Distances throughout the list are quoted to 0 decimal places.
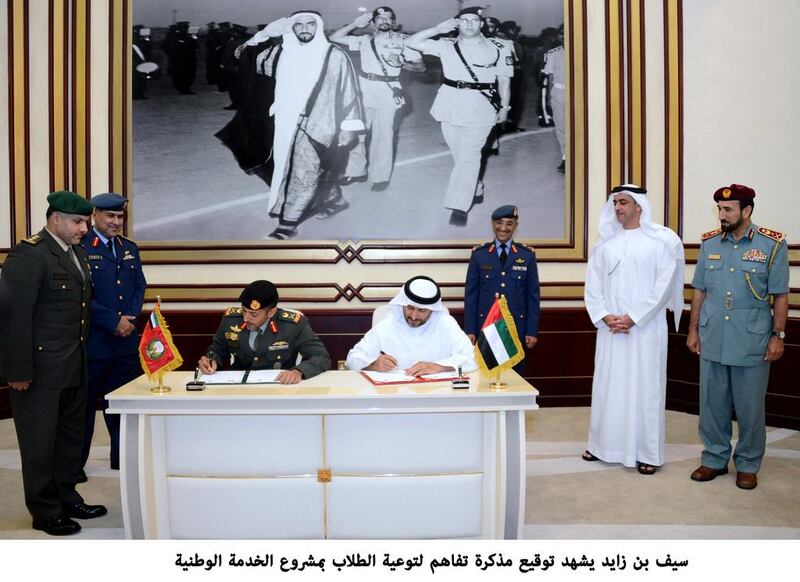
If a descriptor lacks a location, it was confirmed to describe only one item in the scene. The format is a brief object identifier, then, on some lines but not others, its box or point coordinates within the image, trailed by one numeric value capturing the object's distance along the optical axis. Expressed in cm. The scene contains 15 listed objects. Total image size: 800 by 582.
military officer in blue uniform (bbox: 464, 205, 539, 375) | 518
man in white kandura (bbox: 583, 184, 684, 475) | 428
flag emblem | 294
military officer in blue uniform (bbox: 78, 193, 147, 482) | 423
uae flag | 298
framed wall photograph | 580
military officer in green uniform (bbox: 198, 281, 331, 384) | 347
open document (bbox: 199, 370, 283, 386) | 308
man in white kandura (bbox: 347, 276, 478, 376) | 357
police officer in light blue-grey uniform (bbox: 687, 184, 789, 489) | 394
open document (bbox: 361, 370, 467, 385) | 313
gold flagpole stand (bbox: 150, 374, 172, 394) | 290
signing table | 286
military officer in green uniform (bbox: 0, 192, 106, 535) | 312
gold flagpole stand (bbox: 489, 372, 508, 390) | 293
